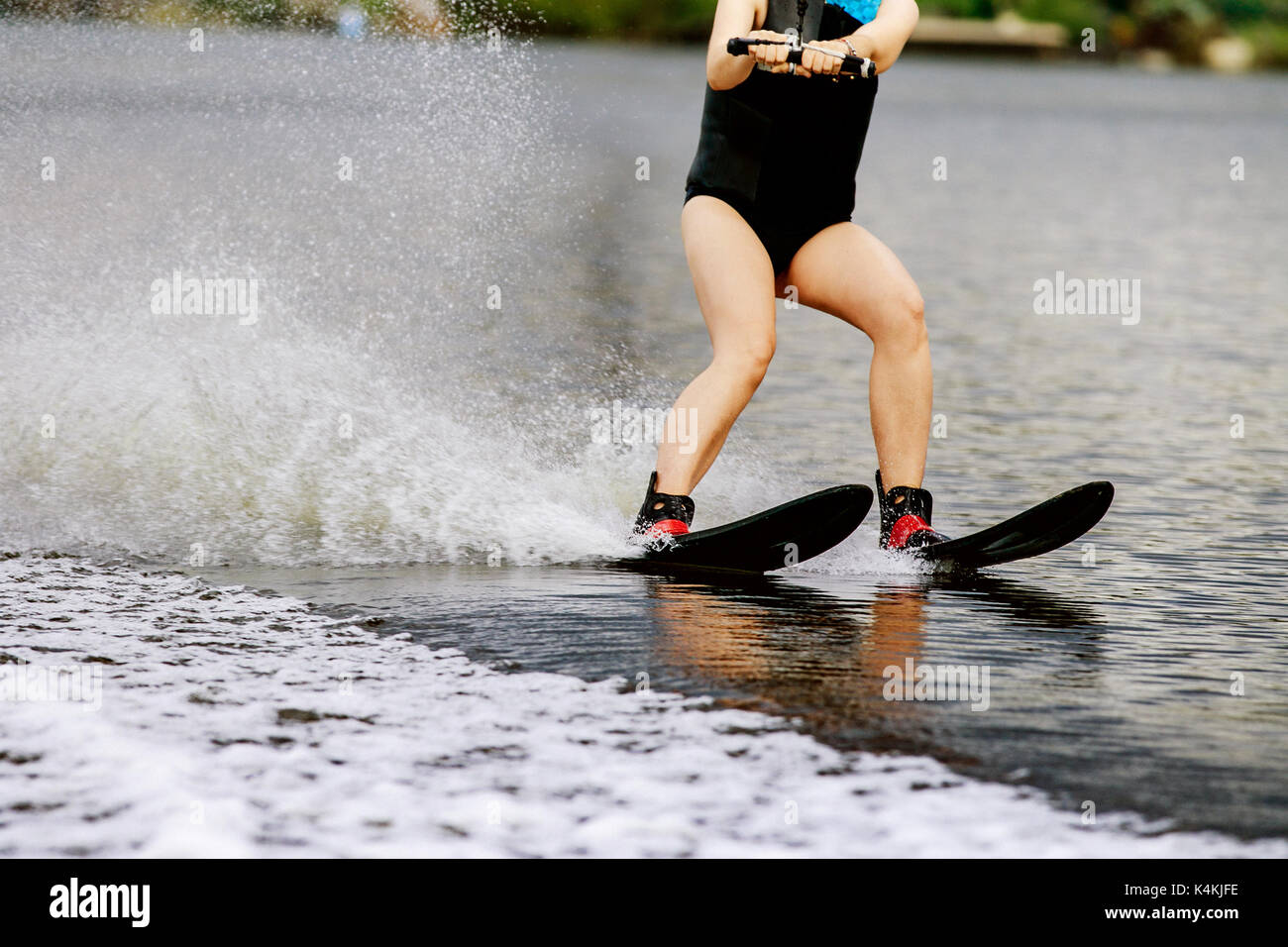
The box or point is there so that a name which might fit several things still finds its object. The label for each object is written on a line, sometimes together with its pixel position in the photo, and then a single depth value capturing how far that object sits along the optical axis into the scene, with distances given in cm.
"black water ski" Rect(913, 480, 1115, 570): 1059
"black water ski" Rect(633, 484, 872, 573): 1059
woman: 1087
